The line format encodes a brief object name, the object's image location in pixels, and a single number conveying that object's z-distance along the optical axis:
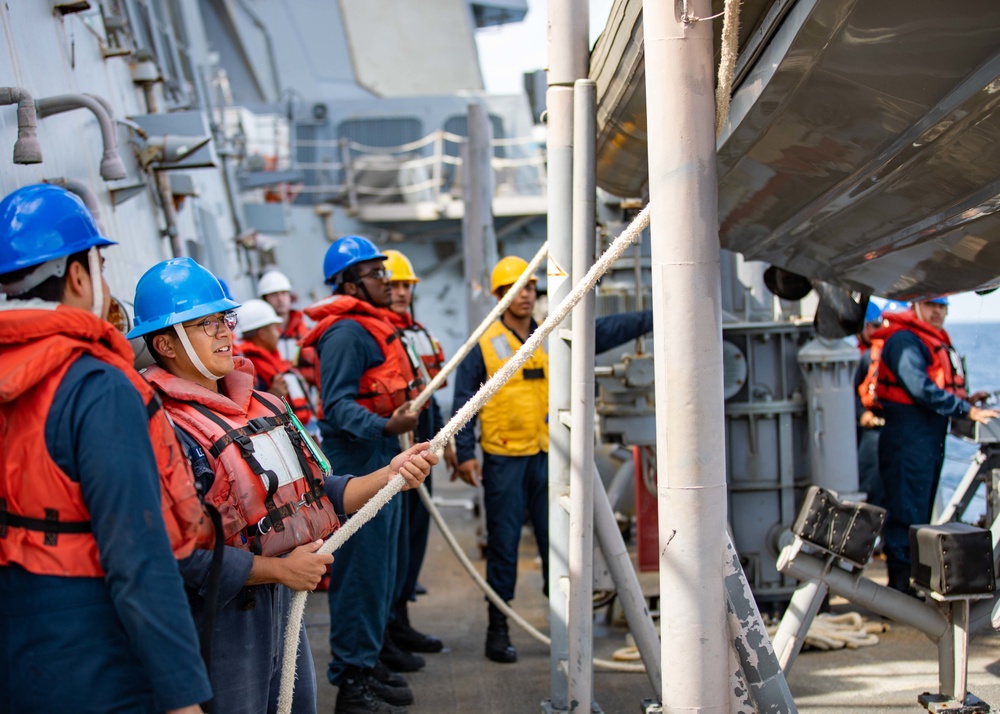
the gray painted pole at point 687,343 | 2.61
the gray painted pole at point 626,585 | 3.60
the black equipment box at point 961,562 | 3.67
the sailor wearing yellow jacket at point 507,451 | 5.29
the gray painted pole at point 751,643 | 2.85
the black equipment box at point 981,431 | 4.42
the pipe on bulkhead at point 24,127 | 3.00
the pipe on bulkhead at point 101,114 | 3.62
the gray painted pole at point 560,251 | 3.69
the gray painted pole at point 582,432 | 3.62
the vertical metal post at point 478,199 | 8.71
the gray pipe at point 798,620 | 3.73
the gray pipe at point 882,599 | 3.77
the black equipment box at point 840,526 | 3.69
